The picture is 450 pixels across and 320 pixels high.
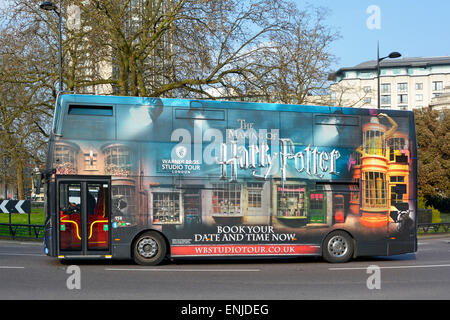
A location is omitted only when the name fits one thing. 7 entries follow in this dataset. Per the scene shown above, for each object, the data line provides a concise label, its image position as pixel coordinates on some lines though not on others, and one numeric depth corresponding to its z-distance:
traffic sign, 25.17
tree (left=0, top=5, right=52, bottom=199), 24.55
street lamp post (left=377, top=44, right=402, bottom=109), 29.81
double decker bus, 13.83
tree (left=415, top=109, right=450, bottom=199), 58.09
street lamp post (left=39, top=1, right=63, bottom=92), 22.99
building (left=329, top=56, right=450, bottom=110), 123.88
